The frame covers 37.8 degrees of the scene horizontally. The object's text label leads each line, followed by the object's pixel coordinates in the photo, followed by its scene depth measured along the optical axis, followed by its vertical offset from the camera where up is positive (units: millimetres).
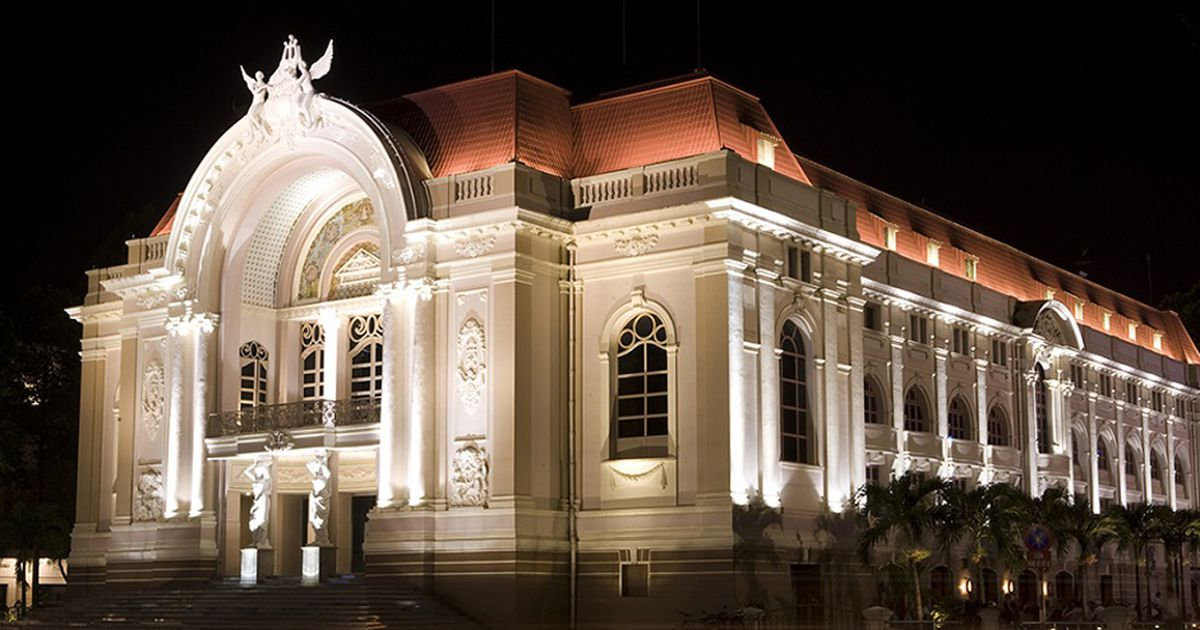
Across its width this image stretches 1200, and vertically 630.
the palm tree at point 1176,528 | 54875 +219
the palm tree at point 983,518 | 44094 +461
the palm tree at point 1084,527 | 50281 +252
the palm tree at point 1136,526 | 53719 +287
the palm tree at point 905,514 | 43094 +568
